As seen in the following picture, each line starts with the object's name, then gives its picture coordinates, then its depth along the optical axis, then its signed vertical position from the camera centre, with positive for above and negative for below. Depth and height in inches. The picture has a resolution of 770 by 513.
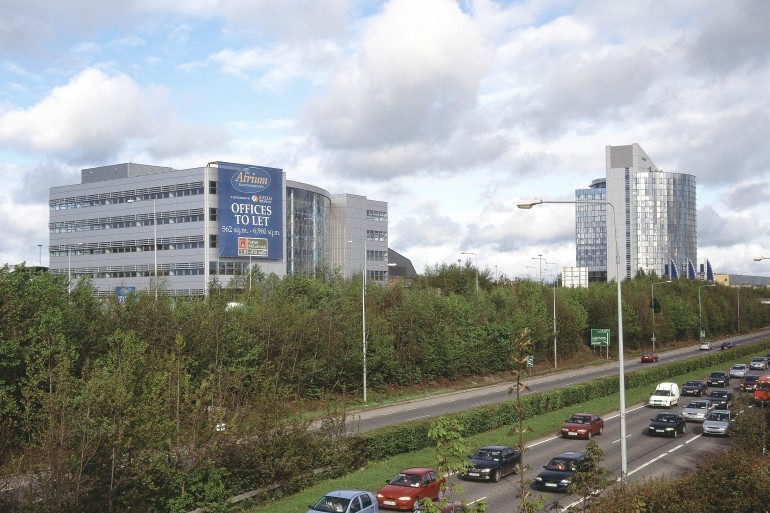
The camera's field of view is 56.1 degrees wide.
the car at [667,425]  1612.9 -337.7
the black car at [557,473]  1093.8 -304.9
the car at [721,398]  1963.6 -348.7
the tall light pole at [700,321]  4906.3 -316.5
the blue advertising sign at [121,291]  3080.5 -40.8
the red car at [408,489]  1003.3 -300.0
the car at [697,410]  1855.3 -351.3
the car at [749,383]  2127.7 -343.8
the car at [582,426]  1566.2 -330.4
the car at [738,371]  2790.4 -374.8
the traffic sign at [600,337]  3019.2 -258.6
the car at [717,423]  1619.1 -338.4
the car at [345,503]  880.3 -275.3
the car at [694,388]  2325.3 -366.9
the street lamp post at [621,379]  911.7 -140.4
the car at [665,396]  2096.5 -354.6
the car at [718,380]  2506.2 -367.3
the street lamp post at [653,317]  4216.0 -248.4
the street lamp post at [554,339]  3323.3 -303.4
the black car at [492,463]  1167.0 -306.5
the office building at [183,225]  3604.8 +301.3
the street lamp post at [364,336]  2051.8 -168.7
